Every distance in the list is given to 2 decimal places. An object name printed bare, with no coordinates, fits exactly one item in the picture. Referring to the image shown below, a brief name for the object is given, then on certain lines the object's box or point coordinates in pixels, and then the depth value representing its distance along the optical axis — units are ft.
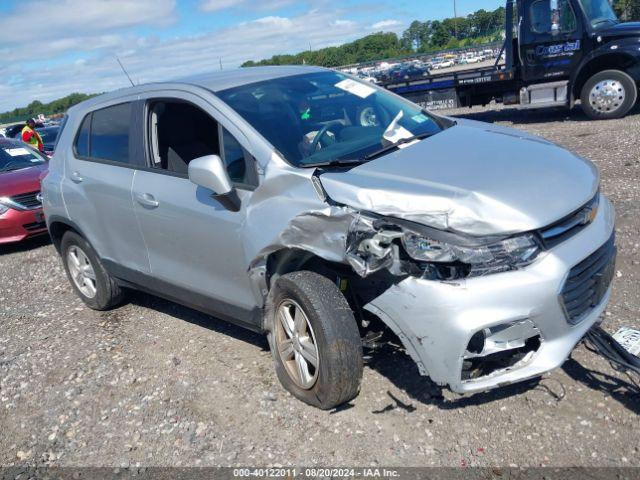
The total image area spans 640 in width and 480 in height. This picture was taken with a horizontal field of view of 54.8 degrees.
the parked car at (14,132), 71.35
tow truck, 39.14
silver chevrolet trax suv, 9.61
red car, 27.78
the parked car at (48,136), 52.80
